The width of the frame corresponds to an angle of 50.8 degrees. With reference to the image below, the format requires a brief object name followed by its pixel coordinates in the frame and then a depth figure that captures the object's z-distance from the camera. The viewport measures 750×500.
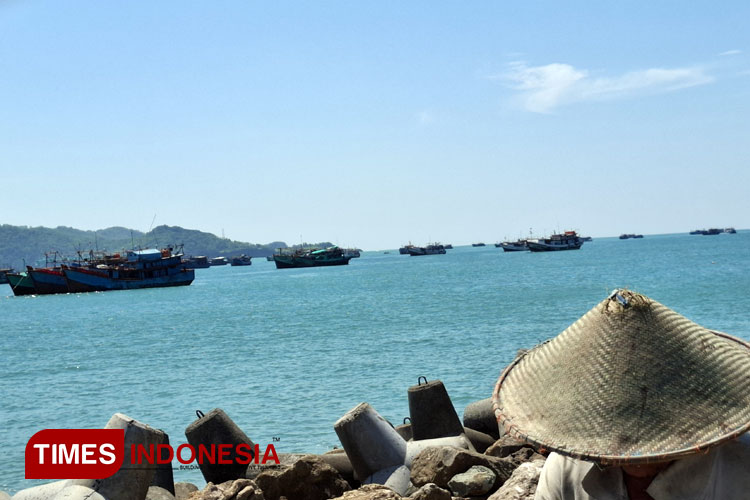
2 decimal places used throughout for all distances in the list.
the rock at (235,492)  6.92
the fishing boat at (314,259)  145.88
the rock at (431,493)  6.96
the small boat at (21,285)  94.56
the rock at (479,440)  10.02
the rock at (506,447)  8.69
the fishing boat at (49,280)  89.94
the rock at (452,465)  7.67
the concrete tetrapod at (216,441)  8.93
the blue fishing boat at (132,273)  89.06
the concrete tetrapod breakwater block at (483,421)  10.72
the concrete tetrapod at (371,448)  8.28
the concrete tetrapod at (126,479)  6.95
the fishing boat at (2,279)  166.09
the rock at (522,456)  7.95
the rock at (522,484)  5.86
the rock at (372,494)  6.46
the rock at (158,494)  7.99
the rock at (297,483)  7.77
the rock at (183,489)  9.03
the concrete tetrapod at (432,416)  9.50
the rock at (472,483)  7.31
